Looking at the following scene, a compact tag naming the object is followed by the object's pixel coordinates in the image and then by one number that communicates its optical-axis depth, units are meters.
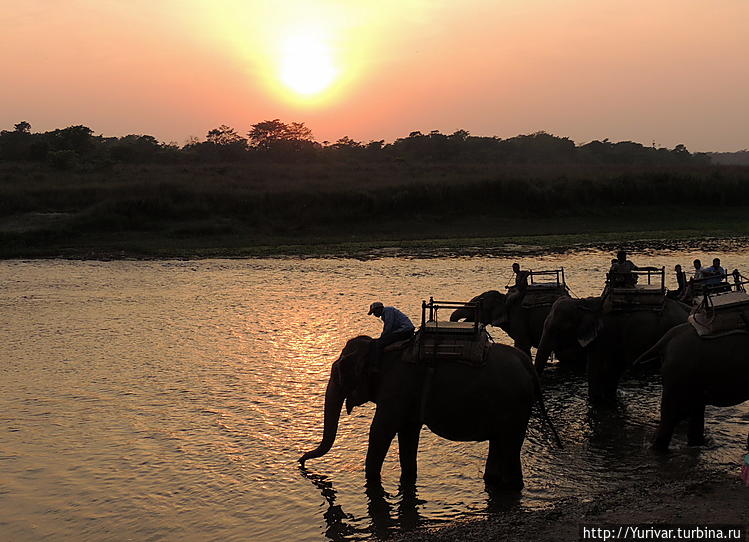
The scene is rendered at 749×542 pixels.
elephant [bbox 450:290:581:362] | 17.34
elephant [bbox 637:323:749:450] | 11.09
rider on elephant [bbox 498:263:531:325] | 17.61
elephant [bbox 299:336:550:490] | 10.04
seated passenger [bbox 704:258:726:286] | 15.48
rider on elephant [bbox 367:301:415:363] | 10.52
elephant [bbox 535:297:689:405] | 14.26
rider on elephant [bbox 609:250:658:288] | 14.96
